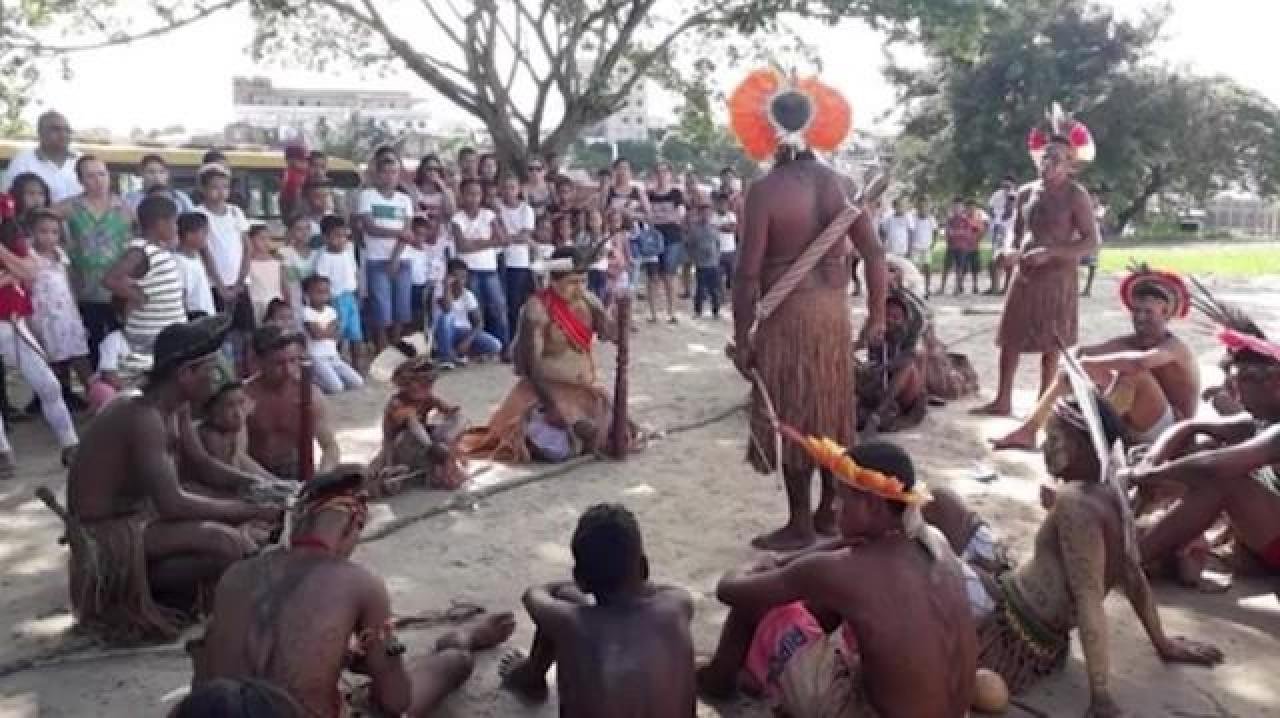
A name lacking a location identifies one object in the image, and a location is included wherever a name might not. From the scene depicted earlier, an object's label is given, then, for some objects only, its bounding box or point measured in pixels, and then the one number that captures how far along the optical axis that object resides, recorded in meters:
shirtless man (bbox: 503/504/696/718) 3.21
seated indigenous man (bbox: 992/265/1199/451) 5.98
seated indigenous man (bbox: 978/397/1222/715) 3.76
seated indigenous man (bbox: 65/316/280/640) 4.22
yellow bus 16.62
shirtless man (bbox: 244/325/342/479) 5.99
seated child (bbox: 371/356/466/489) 6.58
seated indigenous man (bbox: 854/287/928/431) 8.15
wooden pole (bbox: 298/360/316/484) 5.12
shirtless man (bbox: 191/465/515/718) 2.99
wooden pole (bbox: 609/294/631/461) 7.20
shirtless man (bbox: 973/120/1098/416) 7.88
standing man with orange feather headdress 5.23
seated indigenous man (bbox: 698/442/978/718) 3.16
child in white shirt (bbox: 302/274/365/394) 9.36
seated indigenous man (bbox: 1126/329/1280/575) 4.51
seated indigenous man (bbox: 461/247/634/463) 7.18
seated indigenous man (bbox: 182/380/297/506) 4.71
